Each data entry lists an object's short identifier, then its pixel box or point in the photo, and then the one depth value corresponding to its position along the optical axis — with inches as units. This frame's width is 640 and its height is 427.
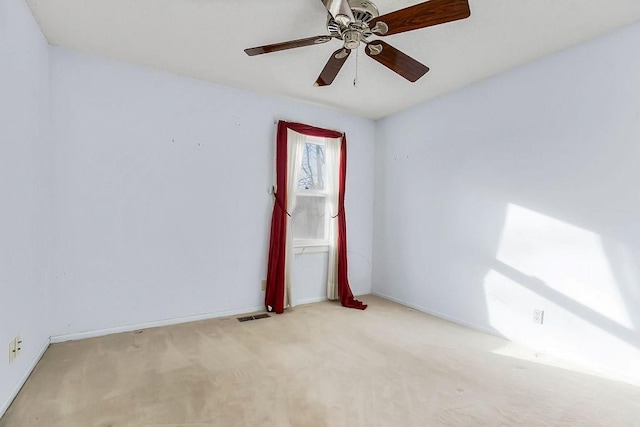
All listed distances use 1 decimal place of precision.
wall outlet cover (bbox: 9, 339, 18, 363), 68.3
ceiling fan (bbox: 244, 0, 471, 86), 62.1
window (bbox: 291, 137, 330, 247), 147.8
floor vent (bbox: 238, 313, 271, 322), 123.4
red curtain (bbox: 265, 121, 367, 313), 132.9
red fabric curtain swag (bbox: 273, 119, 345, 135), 137.4
